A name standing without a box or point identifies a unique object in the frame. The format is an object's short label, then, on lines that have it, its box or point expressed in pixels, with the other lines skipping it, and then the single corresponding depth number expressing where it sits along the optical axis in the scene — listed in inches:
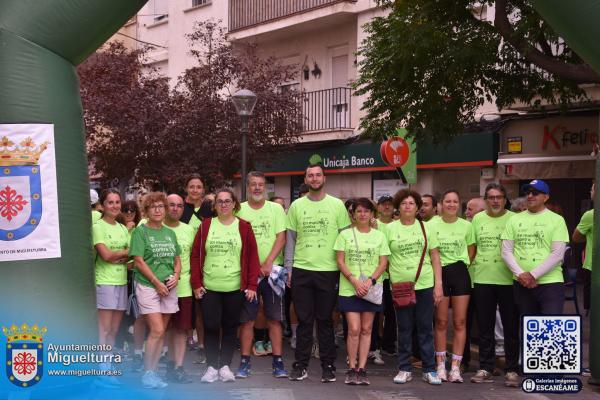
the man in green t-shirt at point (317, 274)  356.2
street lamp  668.1
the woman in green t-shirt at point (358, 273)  350.6
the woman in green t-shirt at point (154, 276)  335.6
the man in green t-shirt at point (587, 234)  378.3
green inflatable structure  275.1
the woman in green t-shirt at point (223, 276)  346.0
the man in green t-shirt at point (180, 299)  348.8
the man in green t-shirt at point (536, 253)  345.1
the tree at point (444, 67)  501.0
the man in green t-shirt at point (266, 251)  359.6
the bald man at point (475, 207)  406.9
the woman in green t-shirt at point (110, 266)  350.9
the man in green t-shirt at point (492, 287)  360.5
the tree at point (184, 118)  840.9
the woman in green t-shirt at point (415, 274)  357.1
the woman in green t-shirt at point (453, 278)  363.6
